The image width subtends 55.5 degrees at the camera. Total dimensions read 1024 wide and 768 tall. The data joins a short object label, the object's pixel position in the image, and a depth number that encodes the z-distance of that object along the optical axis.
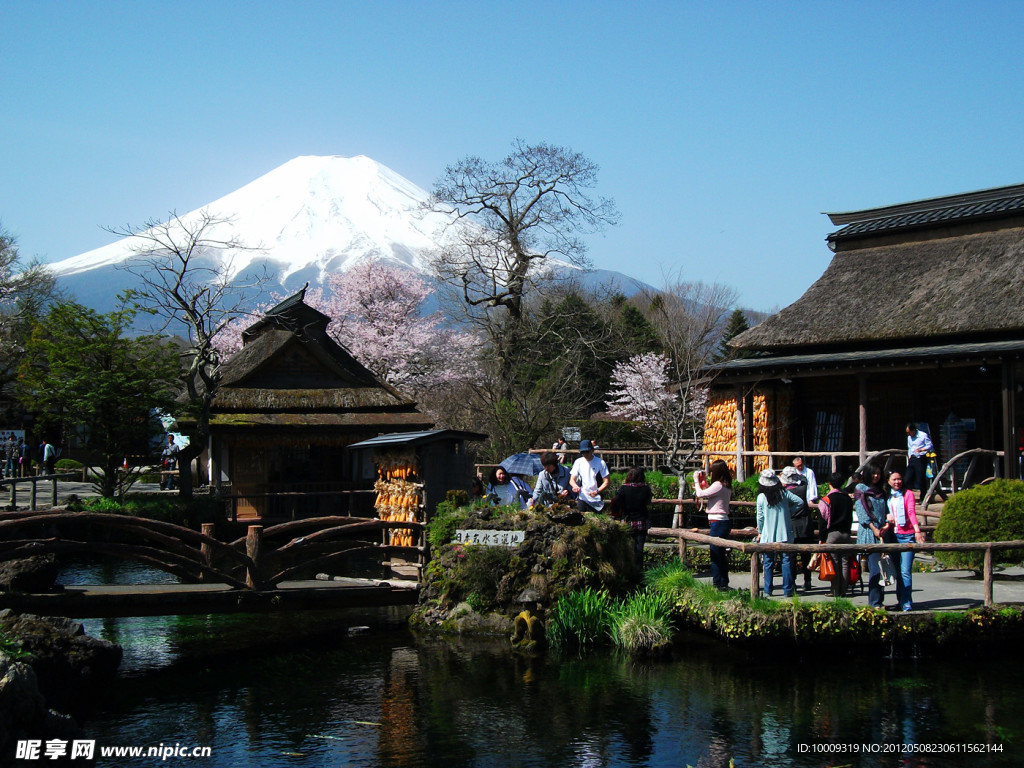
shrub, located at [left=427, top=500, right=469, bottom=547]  14.77
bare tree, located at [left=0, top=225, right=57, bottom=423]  40.78
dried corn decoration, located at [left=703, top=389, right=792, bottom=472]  26.05
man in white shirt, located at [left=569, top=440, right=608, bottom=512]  14.09
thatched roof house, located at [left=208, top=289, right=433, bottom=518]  27.81
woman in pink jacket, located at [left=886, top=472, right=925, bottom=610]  11.66
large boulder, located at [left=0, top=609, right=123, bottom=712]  10.34
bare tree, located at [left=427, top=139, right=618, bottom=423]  40.19
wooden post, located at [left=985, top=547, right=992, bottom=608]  11.55
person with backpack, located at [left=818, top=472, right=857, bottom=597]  12.18
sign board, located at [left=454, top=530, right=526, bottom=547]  13.76
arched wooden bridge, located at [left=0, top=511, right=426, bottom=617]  12.92
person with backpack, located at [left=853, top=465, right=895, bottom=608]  12.05
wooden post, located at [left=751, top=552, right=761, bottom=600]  11.46
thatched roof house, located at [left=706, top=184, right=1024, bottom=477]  21.92
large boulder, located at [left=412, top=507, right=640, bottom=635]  13.27
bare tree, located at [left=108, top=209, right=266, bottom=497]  27.06
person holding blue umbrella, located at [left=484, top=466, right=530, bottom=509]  16.00
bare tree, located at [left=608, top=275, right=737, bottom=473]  27.69
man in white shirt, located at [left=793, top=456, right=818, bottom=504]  15.41
